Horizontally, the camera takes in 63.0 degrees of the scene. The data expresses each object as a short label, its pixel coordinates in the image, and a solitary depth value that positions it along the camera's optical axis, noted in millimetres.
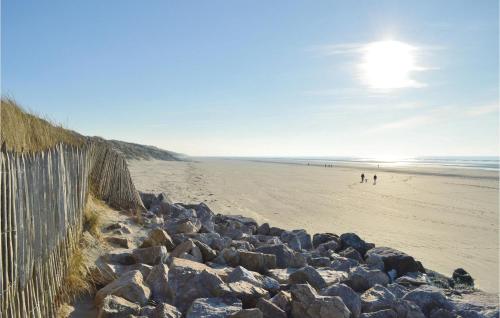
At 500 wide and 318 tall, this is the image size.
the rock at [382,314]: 4051
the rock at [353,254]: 6906
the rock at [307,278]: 4781
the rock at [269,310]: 3838
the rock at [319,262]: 6129
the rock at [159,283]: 4031
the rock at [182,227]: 6812
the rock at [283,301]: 4031
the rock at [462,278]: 6493
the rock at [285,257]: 5648
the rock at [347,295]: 4211
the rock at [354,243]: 7510
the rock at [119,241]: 5723
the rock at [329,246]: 7309
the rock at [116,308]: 3498
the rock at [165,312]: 3549
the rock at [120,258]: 4977
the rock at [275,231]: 8322
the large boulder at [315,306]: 3871
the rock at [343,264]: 5920
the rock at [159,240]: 5621
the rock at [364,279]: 5180
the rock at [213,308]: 3648
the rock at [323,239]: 8047
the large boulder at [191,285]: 4012
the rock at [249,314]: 3621
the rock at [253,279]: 4434
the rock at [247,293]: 4105
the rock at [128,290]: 3844
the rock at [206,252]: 5508
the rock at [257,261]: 5328
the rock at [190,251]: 5285
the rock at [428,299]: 4543
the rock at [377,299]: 4324
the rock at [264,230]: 8461
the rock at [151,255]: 4938
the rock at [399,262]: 6273
